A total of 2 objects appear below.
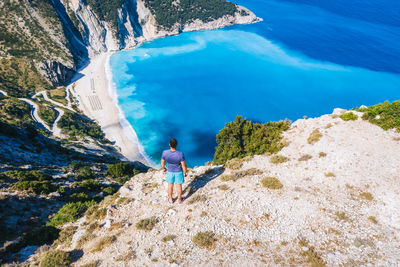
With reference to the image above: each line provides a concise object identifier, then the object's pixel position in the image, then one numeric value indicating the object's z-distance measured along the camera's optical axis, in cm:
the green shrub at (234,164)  1769
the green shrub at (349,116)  2166
